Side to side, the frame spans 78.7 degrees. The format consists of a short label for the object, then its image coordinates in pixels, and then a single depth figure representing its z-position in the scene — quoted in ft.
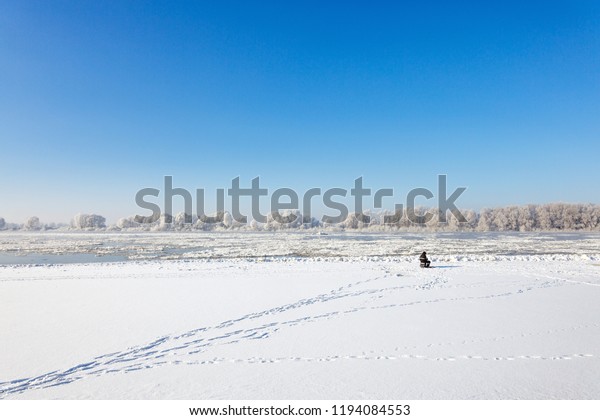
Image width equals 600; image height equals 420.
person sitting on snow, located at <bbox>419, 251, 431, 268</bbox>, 58.34
